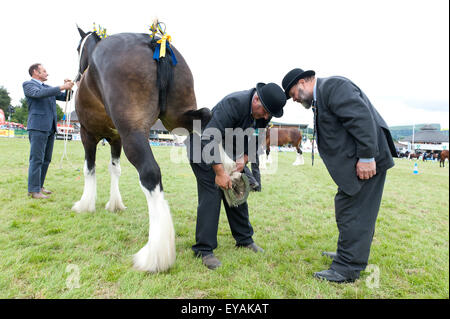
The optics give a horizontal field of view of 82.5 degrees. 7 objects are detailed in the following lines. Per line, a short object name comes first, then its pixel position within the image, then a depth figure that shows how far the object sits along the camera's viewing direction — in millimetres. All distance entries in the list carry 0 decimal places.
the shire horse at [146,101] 2275
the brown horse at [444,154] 22697
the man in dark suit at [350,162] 2240
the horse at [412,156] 38150
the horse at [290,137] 15844
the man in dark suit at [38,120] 4539
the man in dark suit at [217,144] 2514
